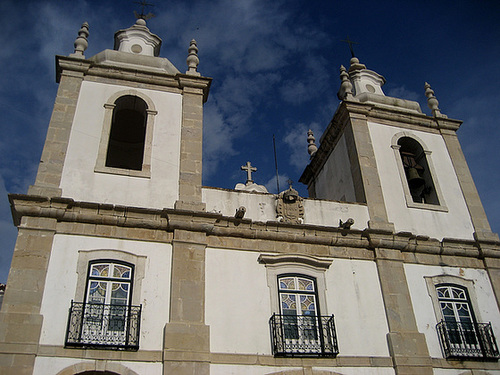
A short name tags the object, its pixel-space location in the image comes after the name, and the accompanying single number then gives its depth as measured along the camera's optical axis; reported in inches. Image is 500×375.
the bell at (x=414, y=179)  571.8
